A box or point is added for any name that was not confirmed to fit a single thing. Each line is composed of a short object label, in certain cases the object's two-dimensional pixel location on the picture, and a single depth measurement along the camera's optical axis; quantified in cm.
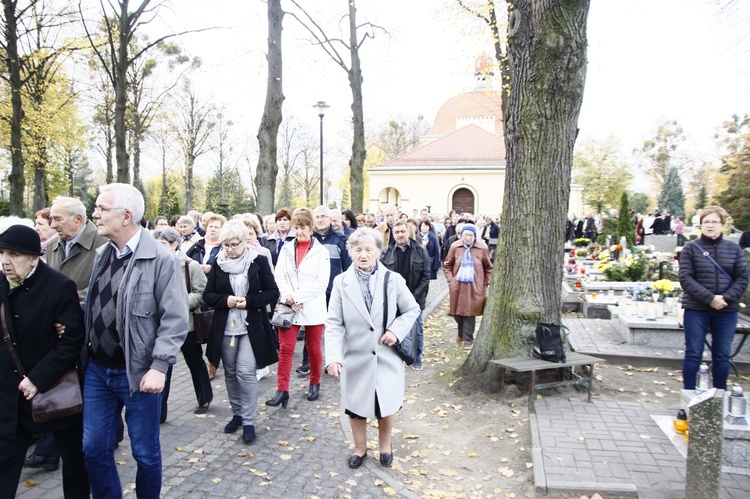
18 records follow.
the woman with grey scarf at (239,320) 504
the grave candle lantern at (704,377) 489
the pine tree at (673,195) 5309
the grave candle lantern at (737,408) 423
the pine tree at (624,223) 2116
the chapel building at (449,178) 4238
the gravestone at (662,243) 1816
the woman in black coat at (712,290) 549
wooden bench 560
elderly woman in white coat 431
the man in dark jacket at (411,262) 791
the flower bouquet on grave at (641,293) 880
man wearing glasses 324
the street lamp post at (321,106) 2214
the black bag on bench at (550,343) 577
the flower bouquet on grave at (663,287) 886
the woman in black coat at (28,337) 321
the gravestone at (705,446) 361
